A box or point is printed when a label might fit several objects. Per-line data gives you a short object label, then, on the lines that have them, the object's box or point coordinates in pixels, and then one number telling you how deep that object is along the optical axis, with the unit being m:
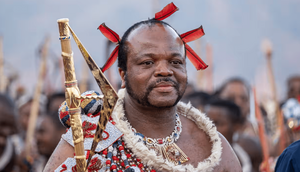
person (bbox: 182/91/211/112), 14.75
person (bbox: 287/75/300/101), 17.39
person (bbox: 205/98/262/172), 12.40
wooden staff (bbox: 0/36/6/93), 19.42
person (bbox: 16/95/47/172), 12.25
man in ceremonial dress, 5.93
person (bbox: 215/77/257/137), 17.08
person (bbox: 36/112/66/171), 13.23
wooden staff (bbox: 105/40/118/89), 8.99
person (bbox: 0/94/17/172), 12.62
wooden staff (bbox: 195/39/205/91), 21.40
